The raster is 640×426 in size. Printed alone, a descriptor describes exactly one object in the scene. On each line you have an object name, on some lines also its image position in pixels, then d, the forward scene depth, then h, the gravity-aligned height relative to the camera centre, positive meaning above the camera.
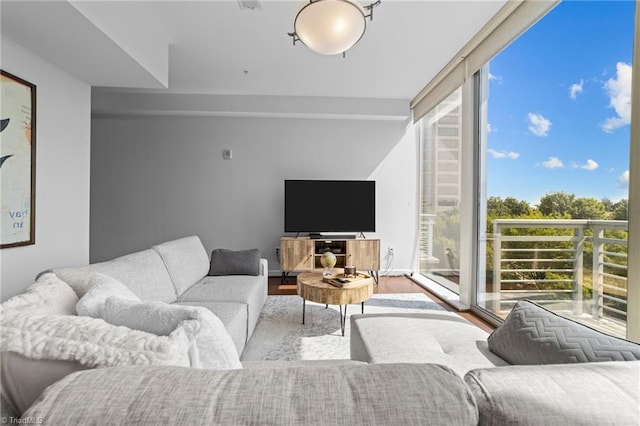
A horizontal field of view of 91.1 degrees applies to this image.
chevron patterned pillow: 1.00 -0.45
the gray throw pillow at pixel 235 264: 3.15 -0.54
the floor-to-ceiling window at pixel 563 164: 1.96 +0.38
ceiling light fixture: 1.94 +1.21
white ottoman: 1.42 -0.65
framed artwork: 1.96 +0.31
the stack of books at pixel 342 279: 2.68 -0.60
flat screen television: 4.58 +0.09
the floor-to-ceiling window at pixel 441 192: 3.93 +0.30
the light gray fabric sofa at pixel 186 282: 1.88 -0.56
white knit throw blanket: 0.71 -0.32
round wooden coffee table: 2.54 -0.66
